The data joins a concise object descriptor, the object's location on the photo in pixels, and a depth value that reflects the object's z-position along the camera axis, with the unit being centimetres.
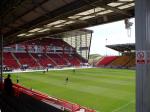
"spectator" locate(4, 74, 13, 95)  694
